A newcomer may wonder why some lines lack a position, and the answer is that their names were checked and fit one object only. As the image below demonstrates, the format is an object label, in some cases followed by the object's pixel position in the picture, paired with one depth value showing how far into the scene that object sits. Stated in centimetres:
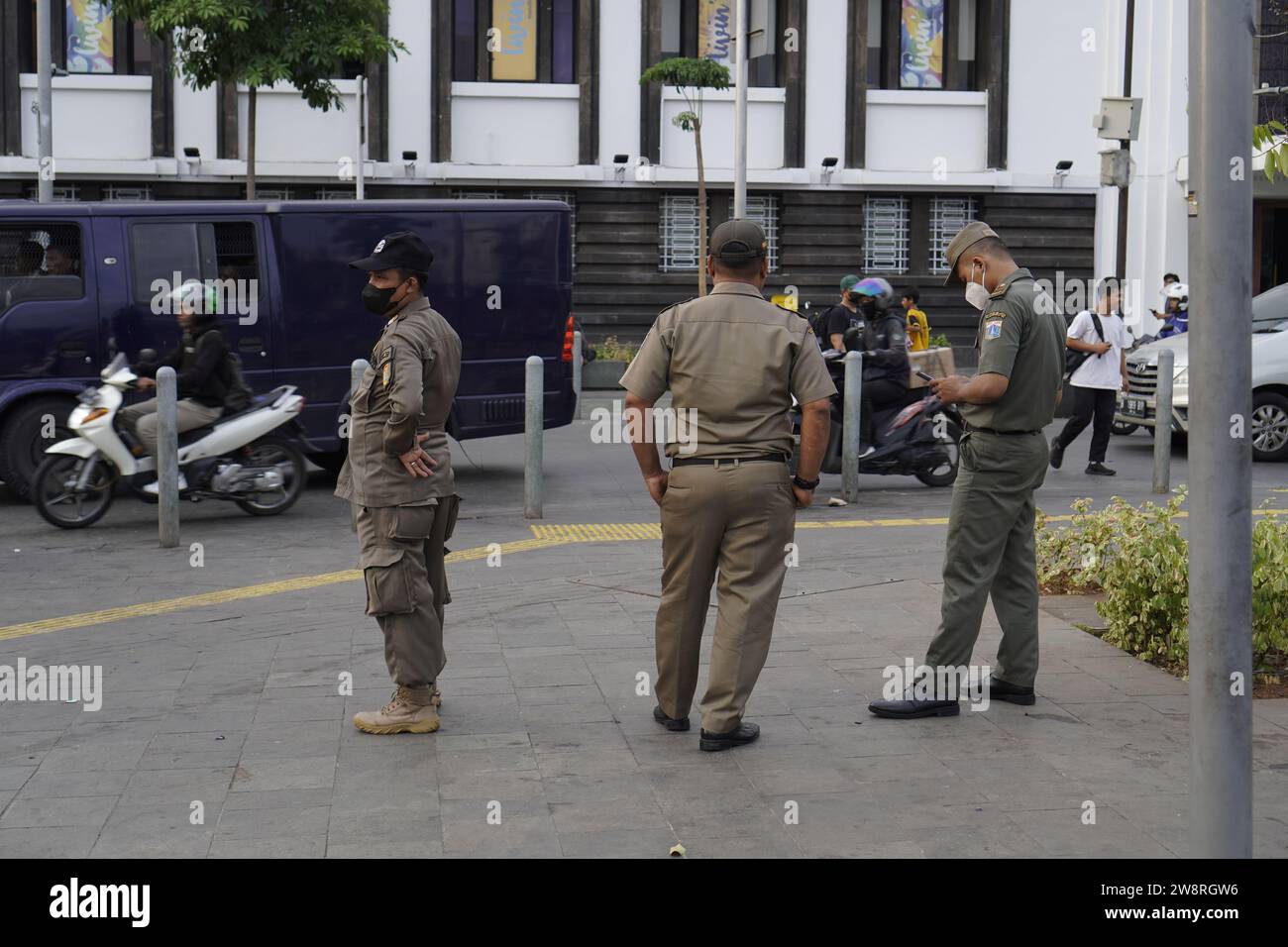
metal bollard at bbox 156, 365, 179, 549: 1038
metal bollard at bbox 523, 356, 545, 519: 1138
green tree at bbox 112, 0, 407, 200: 2053
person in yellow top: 1845
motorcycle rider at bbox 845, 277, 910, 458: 1252
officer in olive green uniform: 586
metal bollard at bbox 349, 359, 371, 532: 1142
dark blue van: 1218
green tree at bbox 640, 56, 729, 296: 2456
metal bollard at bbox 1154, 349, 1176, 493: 1253
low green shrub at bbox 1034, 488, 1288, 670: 646
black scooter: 1247
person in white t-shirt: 1345
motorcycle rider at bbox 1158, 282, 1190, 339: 2130
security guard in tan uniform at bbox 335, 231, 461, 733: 568
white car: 1472
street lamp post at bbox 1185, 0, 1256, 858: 330
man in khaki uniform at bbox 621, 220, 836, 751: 544
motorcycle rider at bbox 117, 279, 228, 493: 1106
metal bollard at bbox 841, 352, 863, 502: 1191
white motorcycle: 1095
